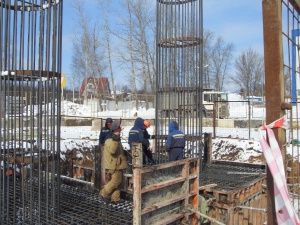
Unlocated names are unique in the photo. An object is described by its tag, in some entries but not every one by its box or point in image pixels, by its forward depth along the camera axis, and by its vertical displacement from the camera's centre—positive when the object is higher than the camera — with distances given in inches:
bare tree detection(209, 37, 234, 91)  1774.4 +220.3
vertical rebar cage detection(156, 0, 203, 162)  297.3 +42.8
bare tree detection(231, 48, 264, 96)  1945.1 +231.4
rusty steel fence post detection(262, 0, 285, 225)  108.7 +15.6
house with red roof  1326.9 +130.0
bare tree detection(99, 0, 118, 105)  1257.3 +185.8
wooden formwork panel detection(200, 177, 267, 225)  231.5 -59.5
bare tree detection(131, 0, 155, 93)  1163.3 +227.0
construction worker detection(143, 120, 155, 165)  306.8 -29.2
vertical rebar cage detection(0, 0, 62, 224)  180.9 +15.8
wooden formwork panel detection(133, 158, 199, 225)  161.8 -39.4
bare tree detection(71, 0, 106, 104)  1299.2 +223.4
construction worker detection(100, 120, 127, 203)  225.6 -30.9
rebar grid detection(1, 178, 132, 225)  187.0 -56.1
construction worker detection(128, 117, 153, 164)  295.6 -14.2
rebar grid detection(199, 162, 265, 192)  263.2 -49.8
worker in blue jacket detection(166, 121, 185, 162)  270.1 -19.2
